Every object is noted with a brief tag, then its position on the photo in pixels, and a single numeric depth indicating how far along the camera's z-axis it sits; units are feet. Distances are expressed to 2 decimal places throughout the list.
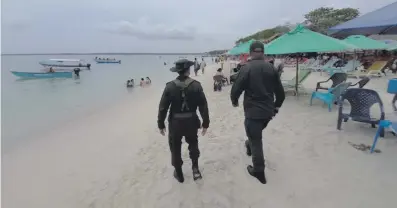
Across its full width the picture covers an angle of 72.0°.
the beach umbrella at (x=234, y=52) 42.77
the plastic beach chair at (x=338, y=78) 26.43
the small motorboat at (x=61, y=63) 127.24
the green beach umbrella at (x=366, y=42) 36.67
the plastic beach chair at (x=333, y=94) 20.76
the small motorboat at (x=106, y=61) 237.92
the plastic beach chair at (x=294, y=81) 30.60
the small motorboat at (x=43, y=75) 96.89
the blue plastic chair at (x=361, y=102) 14.71
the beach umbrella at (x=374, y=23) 10.32
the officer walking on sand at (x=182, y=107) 9.99
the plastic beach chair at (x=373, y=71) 45.51
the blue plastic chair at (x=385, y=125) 12.59
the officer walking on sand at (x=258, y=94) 10.02
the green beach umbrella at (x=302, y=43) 22.09
